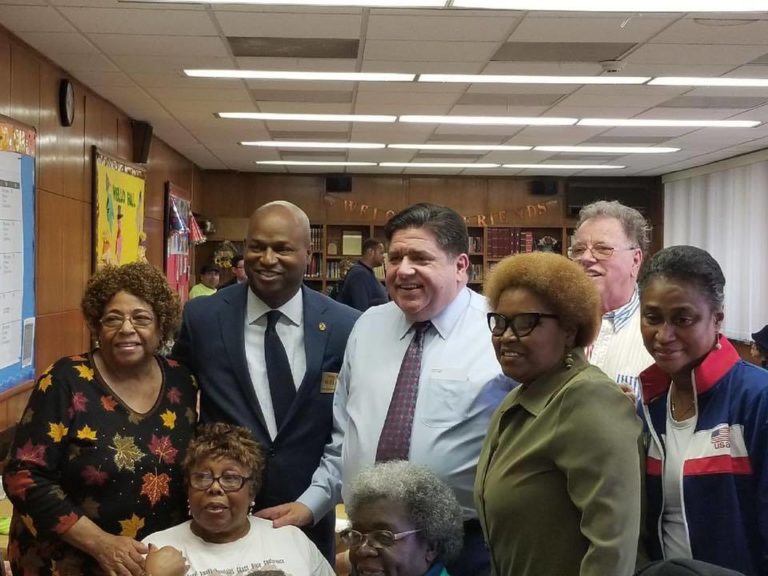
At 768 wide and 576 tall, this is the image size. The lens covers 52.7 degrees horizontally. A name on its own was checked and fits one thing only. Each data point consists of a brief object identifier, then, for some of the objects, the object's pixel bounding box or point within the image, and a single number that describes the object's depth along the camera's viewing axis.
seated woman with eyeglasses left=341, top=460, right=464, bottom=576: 1.88
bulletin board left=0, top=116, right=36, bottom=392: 4.18
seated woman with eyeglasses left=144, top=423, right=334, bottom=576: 2.11
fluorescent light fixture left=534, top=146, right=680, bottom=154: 8.80
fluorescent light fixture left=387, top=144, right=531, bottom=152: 8.65
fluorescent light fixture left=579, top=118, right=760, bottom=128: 7.09
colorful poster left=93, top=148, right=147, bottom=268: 5.98
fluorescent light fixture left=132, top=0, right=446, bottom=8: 3.79
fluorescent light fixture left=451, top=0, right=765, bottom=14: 3.78
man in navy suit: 2.39
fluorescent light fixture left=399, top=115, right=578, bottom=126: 6.94
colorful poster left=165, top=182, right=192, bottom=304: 8.72
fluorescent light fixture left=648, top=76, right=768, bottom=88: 5.43
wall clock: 5.24
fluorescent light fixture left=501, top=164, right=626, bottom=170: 10.50
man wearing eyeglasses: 2.39
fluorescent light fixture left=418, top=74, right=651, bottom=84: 5.35
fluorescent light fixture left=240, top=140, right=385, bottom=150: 8.64
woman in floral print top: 2.06
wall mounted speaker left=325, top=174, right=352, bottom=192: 11.83
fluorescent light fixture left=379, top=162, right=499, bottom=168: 10.38
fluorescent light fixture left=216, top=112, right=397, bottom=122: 6.89
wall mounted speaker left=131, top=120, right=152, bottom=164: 7.22
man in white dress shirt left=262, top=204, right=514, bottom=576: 2.11
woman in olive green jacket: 1.53
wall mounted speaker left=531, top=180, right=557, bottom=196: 11.95
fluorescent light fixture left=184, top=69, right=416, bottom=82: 5.32
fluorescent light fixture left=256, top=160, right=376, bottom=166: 10.39
